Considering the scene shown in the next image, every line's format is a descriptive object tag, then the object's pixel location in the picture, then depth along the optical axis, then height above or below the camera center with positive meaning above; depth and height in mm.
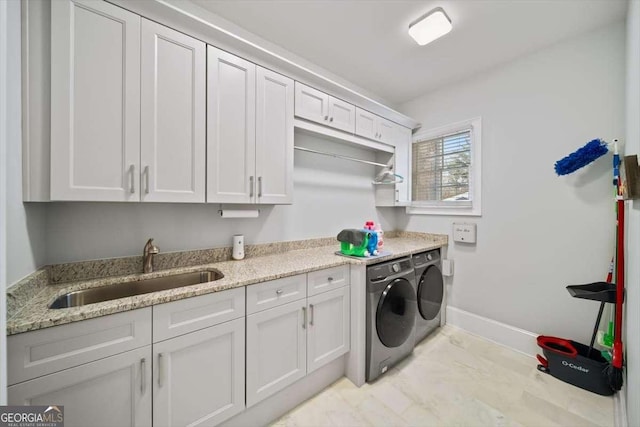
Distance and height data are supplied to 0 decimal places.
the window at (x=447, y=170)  2451 +510
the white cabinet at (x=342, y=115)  2080 +927
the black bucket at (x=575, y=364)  1609 -1113
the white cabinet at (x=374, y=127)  2320 +929
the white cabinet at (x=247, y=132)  1483 +571
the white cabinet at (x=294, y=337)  1330 -817
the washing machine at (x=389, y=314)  1728 -802
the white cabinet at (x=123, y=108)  1078 +557
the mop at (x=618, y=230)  1466 -107
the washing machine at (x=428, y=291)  2188 -780
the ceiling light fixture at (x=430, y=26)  1635 +1395
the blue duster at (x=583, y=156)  1653 +427
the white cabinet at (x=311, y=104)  1870 +928
